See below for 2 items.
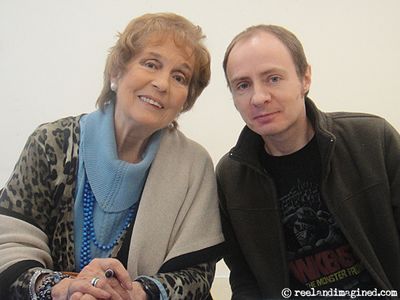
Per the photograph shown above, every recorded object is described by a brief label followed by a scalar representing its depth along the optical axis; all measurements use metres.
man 1.04
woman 0.91
